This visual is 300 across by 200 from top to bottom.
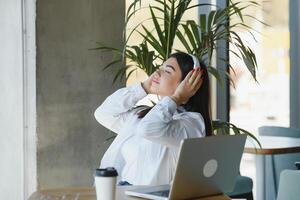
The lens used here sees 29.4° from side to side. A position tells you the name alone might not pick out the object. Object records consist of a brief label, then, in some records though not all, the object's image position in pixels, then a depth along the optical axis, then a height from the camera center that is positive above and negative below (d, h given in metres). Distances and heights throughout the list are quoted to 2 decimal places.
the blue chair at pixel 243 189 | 4.05 -0.68
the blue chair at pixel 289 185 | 2.60 -0.42
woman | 2.58 -0.13
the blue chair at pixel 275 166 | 4.60 -0.58
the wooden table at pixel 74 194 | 2.09 -0.38
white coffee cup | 1.89 -0.29
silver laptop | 1.89 -0.26
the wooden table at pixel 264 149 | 3.75 -0.36
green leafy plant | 3.45 +0.32
